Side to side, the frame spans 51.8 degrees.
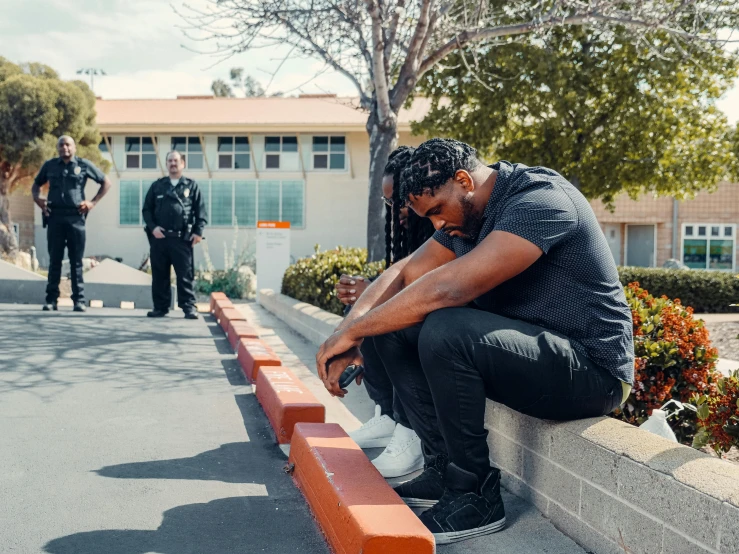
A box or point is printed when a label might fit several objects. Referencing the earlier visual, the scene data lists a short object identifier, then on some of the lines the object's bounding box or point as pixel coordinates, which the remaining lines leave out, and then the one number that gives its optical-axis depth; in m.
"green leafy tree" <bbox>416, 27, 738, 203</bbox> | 18.08
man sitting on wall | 2.62
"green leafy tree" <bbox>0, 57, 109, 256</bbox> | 25.22
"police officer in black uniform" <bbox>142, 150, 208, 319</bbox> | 9.65
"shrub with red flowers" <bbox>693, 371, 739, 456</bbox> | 3.05
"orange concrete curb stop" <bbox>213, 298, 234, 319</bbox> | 10.11
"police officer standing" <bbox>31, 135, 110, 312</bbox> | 9.62
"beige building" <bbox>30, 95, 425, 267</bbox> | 27.88
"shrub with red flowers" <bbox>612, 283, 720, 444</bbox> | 3.92
